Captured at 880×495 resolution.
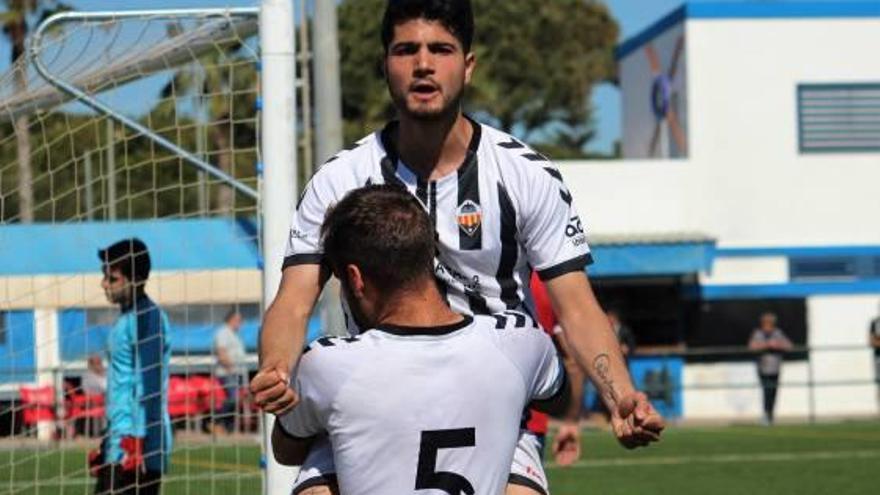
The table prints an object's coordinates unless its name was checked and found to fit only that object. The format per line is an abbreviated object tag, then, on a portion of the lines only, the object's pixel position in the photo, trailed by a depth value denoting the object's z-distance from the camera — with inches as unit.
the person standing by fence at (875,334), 1151.1
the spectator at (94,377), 753.0
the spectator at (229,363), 475.8
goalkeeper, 418.0
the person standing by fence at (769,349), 1185.4
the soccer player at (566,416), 301.1
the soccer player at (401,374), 190.7
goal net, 368.5
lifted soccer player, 224.5
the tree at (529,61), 2220.7
